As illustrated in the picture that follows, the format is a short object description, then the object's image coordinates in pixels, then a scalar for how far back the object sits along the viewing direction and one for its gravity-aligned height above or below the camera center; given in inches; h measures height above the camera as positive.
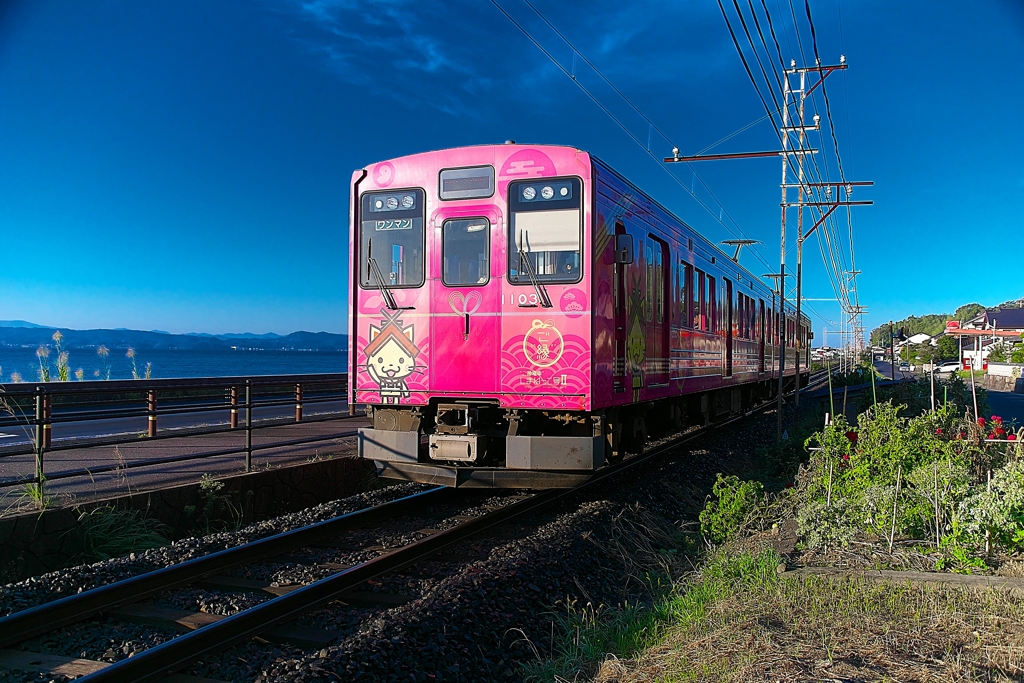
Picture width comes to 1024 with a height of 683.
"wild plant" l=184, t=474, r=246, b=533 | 299.3 -60.0
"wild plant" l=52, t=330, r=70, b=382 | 447.3 -3.3
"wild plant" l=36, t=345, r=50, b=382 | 418.2 -3.6
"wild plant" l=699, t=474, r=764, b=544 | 277.6 -56.1
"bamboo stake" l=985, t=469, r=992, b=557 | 208.7 -50.9
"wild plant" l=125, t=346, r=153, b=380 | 637.1 -8.2
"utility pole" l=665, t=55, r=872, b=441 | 600.7 +169.9
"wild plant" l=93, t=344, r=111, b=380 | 628.1 -6.9
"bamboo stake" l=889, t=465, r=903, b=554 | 216.1 -40.5
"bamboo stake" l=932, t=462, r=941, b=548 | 217.0 -40.9
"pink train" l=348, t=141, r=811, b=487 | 294.5 +17.6
